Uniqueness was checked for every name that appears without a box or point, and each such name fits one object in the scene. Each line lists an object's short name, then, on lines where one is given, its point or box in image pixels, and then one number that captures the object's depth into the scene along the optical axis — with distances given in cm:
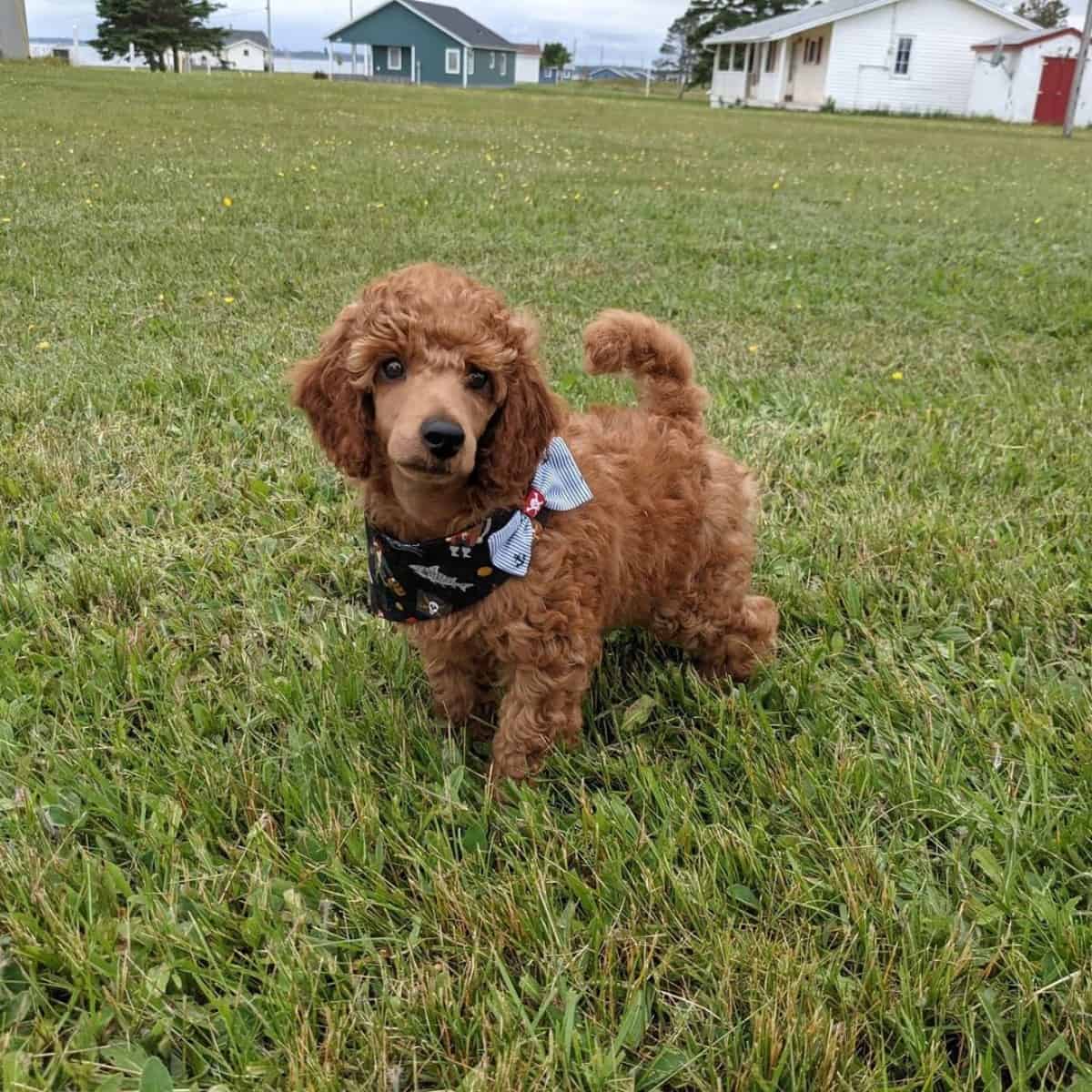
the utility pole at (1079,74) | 2759
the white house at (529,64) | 8375
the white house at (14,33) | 3509
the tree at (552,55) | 9056
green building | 6106
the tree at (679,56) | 6749
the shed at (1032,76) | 3847
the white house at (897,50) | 3931
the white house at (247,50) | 9381
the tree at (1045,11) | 7425
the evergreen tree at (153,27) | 5031
